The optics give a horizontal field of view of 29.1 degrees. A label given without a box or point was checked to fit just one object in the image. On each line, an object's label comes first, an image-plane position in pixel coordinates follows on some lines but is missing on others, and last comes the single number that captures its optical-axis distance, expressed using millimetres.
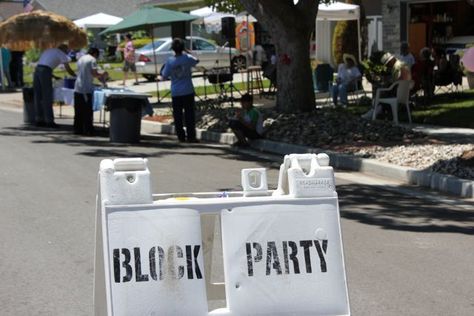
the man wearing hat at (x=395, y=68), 18531
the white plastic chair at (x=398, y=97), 17419
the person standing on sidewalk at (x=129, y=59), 32625
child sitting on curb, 15938
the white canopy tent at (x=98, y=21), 44062
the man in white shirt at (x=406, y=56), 20914
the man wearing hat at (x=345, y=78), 21109
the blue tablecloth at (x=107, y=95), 17328
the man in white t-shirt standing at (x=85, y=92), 17641
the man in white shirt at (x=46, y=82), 19141
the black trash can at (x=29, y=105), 20203
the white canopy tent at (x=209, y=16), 34188
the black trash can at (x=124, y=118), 16859
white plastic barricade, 4633
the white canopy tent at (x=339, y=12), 23741
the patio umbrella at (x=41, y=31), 21188
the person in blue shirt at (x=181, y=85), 16672
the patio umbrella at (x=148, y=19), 23078
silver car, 33562
